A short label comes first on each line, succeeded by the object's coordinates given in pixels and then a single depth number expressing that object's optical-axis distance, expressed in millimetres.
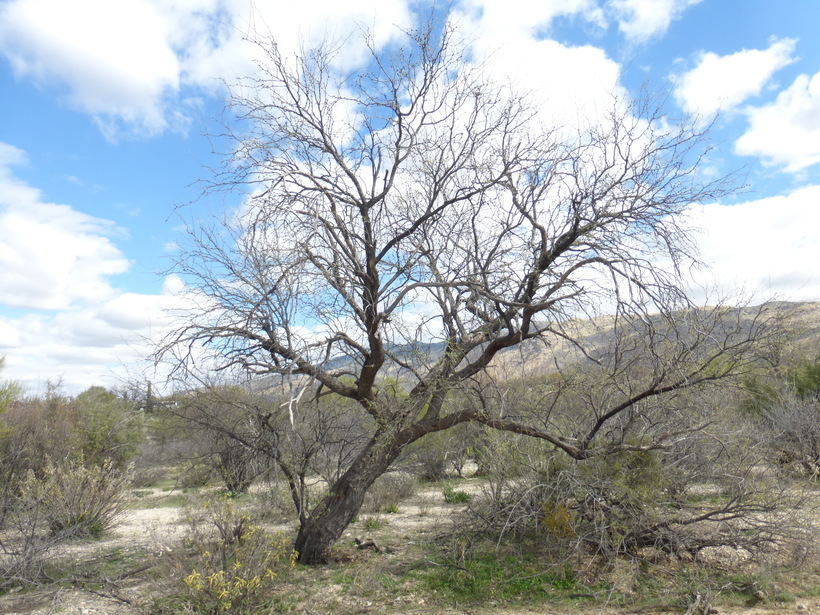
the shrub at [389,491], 12664
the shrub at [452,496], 13564
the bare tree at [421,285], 7215
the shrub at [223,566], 5840
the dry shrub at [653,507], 7289
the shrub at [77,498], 9266
